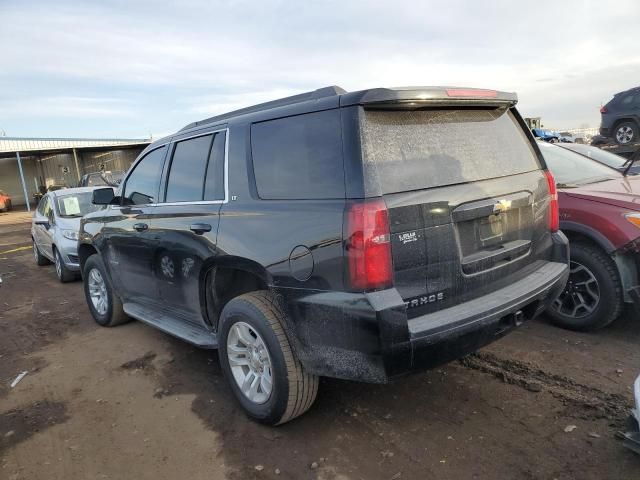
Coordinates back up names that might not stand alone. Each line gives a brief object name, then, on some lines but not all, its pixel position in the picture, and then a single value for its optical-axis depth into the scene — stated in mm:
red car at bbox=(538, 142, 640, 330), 3783
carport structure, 32281
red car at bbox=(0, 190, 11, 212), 26969
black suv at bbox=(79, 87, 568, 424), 2377
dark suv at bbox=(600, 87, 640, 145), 12648
